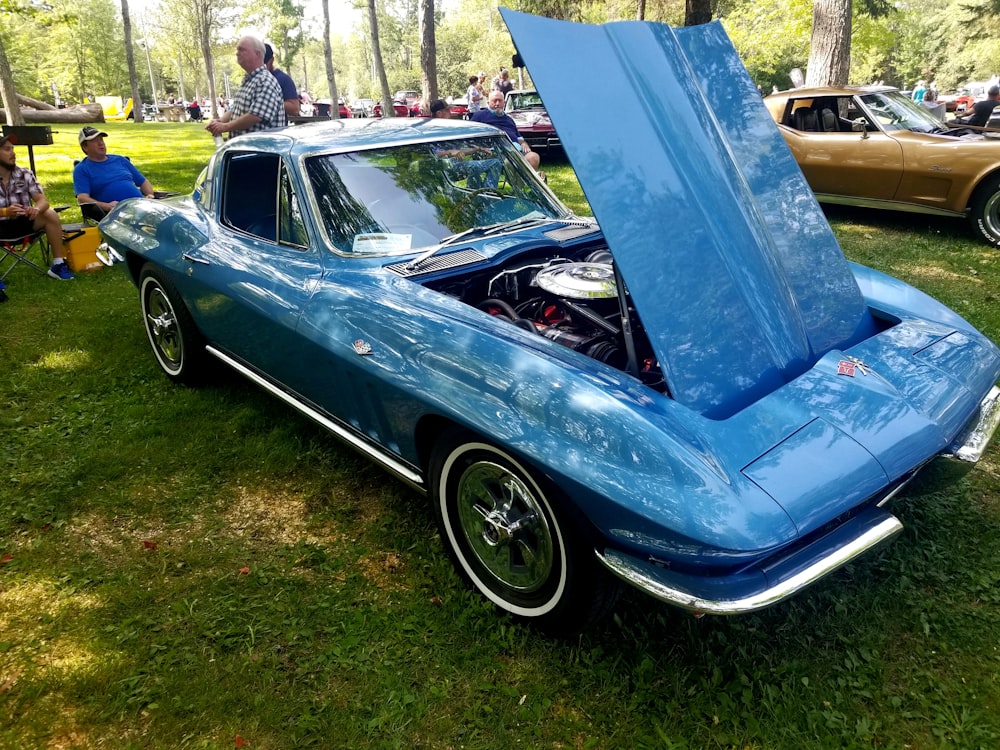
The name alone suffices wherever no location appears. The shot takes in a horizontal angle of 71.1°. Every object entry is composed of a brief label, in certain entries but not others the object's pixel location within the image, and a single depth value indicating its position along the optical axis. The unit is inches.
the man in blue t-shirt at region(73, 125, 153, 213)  261.6
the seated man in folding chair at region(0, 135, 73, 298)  234.7
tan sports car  273.0
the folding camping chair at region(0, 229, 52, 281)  238.2
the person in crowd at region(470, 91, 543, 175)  347.9
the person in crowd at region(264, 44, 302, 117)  241.4
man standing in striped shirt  215.6
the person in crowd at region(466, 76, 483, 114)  566.3
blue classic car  74.6
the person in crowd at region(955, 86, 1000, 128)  451.8
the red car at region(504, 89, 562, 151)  502.9
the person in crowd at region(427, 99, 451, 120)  327.6
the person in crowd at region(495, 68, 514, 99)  578.5
